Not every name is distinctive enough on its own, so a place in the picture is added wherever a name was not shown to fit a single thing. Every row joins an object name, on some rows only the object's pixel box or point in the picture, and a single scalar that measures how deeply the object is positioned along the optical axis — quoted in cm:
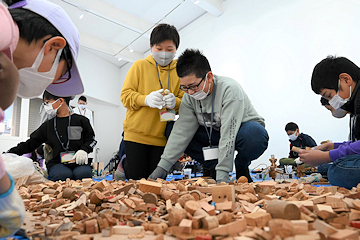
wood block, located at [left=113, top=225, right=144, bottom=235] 61
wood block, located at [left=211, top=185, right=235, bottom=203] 80
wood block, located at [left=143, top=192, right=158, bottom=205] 84
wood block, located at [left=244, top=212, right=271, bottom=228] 57
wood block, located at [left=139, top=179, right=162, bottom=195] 95
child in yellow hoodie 176
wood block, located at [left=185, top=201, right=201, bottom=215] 67
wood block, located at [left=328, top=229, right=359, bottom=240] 45
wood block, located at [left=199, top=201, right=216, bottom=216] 67
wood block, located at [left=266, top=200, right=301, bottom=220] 58
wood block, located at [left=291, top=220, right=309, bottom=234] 49
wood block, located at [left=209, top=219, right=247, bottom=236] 53
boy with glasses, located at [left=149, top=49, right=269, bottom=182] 144
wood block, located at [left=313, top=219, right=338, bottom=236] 49
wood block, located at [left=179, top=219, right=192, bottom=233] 56
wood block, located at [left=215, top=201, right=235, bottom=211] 71
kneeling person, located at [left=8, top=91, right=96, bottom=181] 219
